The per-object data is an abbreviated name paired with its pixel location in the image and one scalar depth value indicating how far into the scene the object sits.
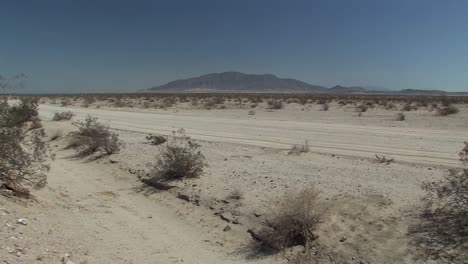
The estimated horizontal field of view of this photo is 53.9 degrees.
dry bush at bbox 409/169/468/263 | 6.27
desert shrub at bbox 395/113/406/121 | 26.78
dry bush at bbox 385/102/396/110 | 41.47
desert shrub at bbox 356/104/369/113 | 36.79
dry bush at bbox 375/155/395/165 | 12.04
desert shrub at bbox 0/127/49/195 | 8.31
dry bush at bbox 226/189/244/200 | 9.40
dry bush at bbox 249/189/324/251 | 7.36
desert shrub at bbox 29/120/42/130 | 23.30
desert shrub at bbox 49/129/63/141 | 19.88
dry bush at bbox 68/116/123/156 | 15.20
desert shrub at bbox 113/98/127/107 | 53.39
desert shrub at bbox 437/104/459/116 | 29.63
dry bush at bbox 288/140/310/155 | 13.96
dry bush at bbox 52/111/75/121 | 28.50
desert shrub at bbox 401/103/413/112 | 37.59
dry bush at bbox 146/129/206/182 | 11.34
